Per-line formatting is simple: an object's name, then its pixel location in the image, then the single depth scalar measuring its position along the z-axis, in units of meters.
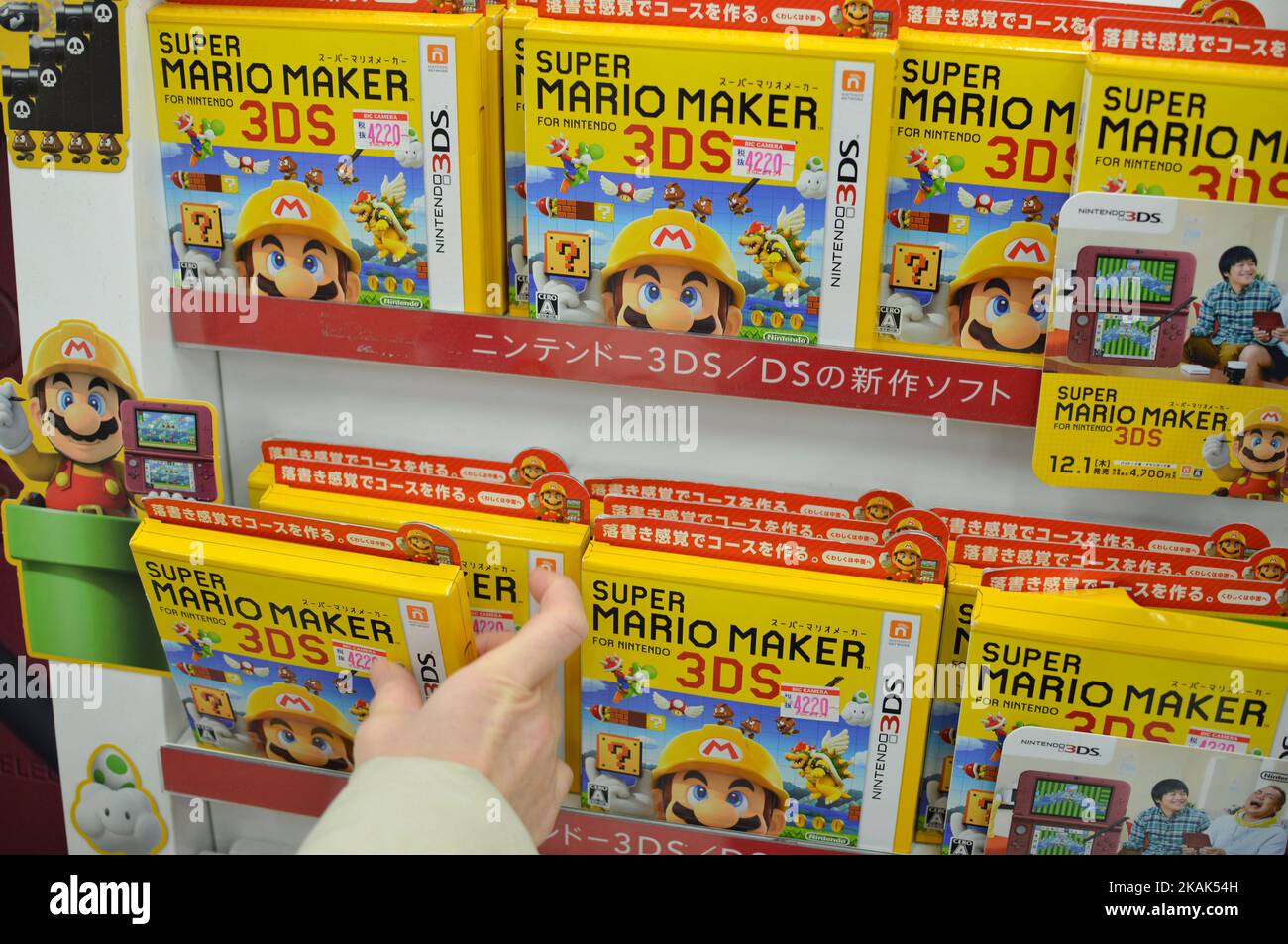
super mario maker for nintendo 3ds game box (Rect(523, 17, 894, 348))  0.51
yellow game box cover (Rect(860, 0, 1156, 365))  0.51
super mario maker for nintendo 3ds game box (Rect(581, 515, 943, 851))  0.56
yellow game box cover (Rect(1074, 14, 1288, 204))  0.49
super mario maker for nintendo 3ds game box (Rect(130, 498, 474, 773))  0.56
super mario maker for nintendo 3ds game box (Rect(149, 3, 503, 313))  0.55
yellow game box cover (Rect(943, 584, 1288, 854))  0.53
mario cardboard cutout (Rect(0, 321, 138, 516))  0.61
